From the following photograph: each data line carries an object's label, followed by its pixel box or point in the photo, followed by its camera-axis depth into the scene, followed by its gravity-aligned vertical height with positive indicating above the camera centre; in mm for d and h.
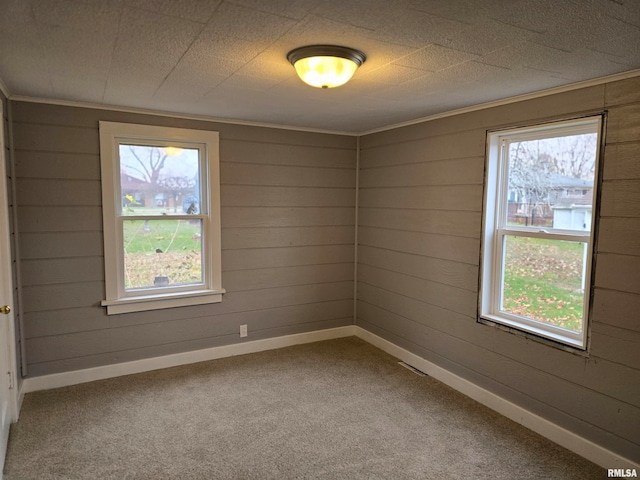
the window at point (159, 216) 3404 -116
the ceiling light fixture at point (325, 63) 1912 +669
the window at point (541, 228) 2551 -137
